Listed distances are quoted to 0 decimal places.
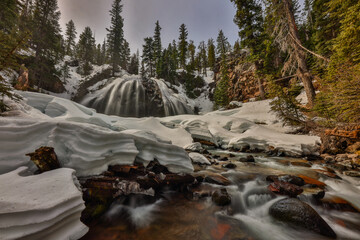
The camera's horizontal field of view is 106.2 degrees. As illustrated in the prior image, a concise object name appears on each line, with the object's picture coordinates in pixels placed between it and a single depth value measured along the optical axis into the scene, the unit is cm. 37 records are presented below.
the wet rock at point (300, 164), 558
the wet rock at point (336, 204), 295
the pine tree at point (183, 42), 4175
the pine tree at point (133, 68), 4127
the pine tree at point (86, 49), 3404
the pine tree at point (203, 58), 5079
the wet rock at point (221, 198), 306
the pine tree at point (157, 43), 3725
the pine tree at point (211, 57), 4781
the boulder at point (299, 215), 229
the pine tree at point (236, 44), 4454
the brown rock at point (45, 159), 233
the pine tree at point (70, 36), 4284
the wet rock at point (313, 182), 379
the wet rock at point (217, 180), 391
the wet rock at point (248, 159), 630
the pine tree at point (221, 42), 4750
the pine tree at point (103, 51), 4758
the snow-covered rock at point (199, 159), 550
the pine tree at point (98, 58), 4706
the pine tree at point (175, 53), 4398
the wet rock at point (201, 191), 328
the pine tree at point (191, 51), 4943
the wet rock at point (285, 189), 322
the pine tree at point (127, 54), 4225
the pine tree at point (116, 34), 3028
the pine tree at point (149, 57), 3719
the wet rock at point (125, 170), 331
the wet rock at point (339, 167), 496
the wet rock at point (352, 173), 438
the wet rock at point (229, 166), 539
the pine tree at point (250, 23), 1581
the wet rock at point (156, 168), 393
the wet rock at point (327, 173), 430
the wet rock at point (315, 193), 321
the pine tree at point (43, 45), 1679
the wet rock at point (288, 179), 383
